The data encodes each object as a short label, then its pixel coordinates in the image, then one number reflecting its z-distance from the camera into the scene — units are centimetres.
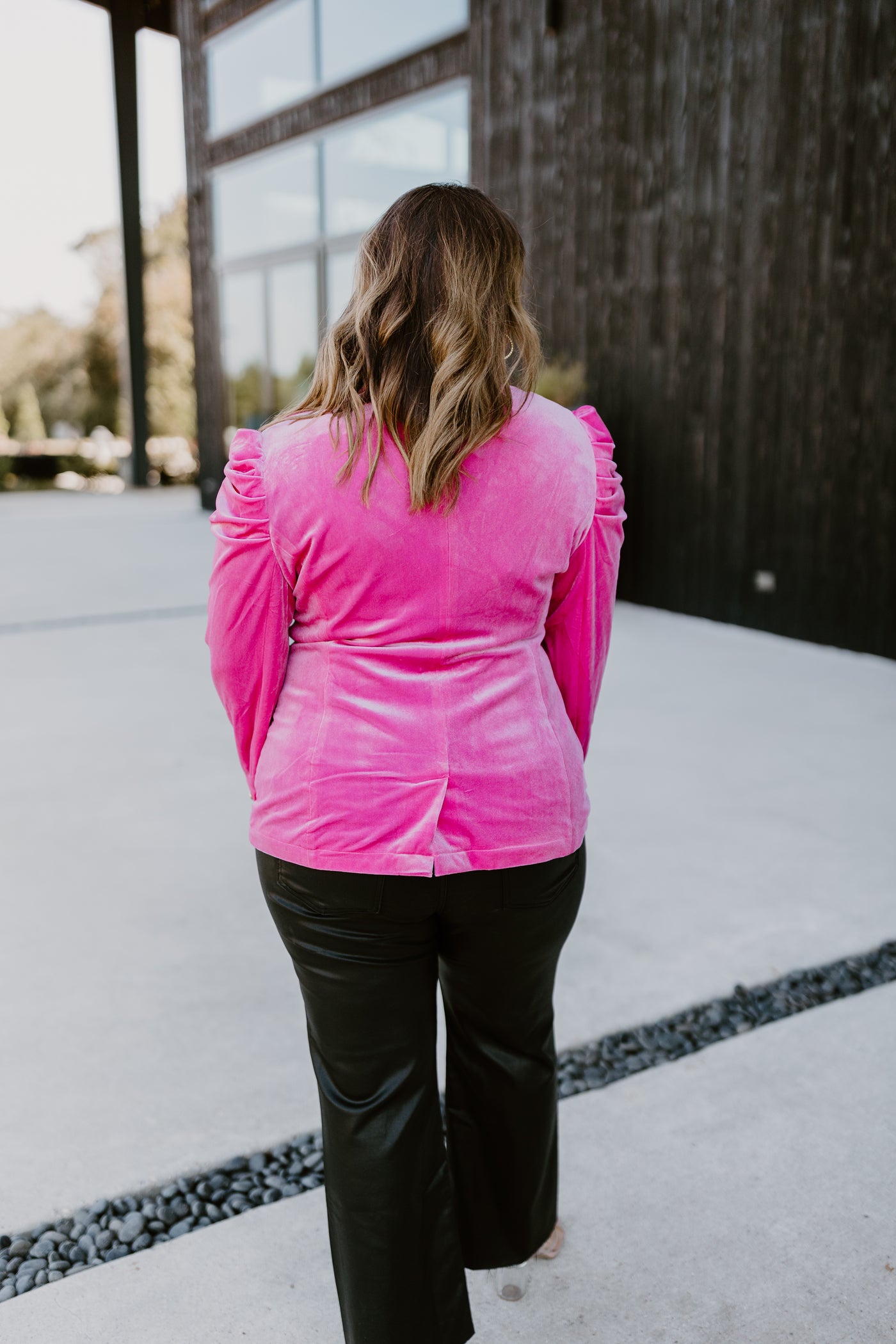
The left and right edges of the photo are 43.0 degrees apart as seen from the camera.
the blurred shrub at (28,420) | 2334
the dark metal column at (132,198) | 1566
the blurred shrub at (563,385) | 710
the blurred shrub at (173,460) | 1892
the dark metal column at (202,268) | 1240
